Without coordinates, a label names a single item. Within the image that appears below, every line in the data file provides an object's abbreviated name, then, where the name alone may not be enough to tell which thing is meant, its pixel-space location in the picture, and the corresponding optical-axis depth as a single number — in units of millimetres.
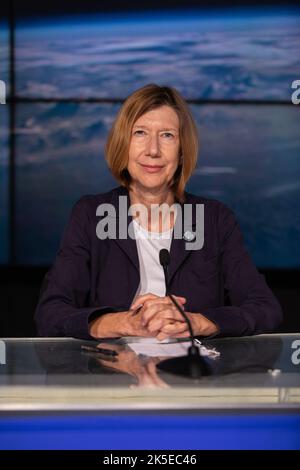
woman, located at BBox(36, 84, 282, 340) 2334
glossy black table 1426
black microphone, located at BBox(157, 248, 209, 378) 1609
